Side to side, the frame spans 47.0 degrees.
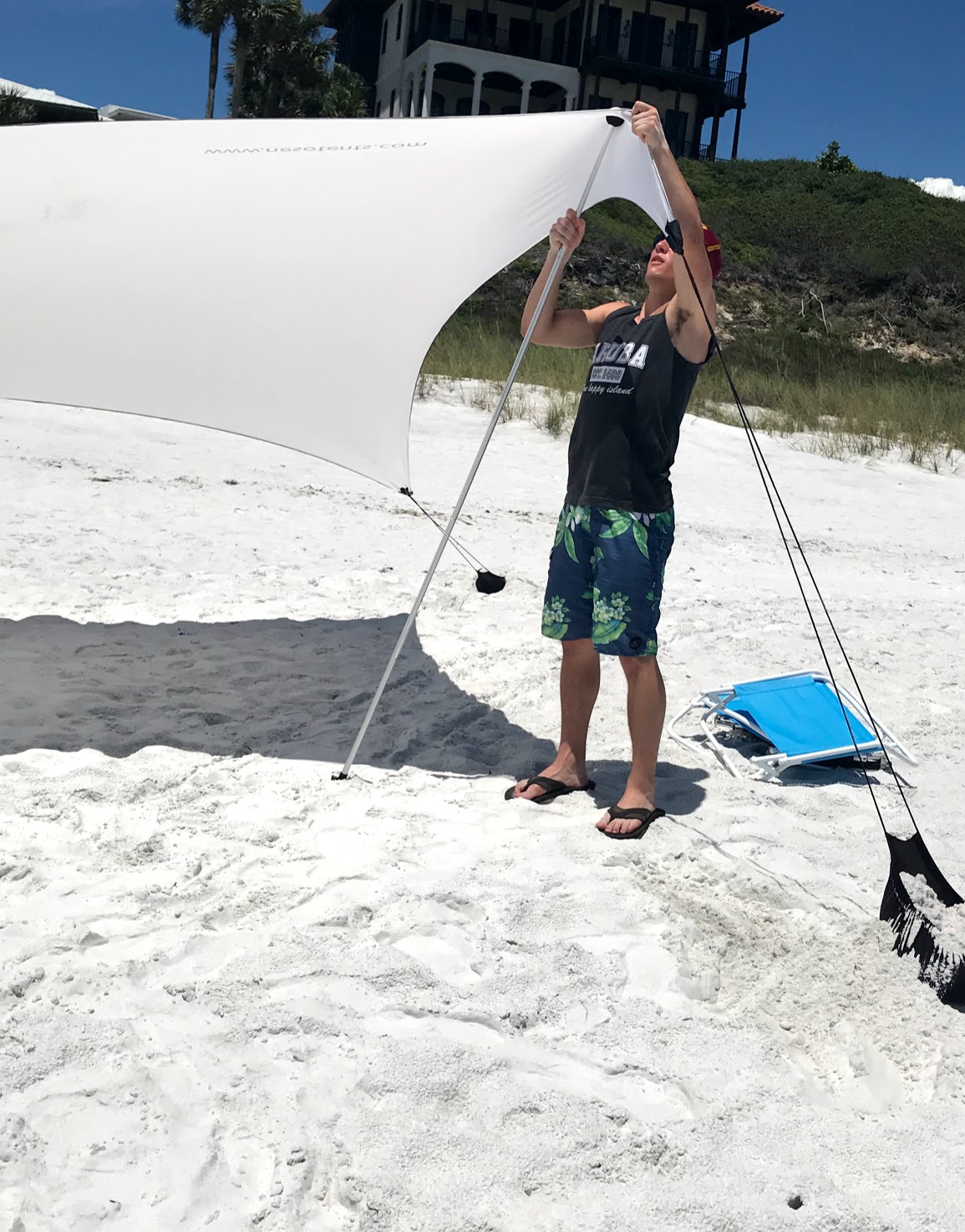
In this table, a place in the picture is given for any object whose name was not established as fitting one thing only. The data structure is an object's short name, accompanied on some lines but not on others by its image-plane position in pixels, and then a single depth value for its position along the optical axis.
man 3.26
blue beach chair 3.89
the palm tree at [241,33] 32.06
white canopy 3.78
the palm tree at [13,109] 22.75
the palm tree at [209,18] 32.22
